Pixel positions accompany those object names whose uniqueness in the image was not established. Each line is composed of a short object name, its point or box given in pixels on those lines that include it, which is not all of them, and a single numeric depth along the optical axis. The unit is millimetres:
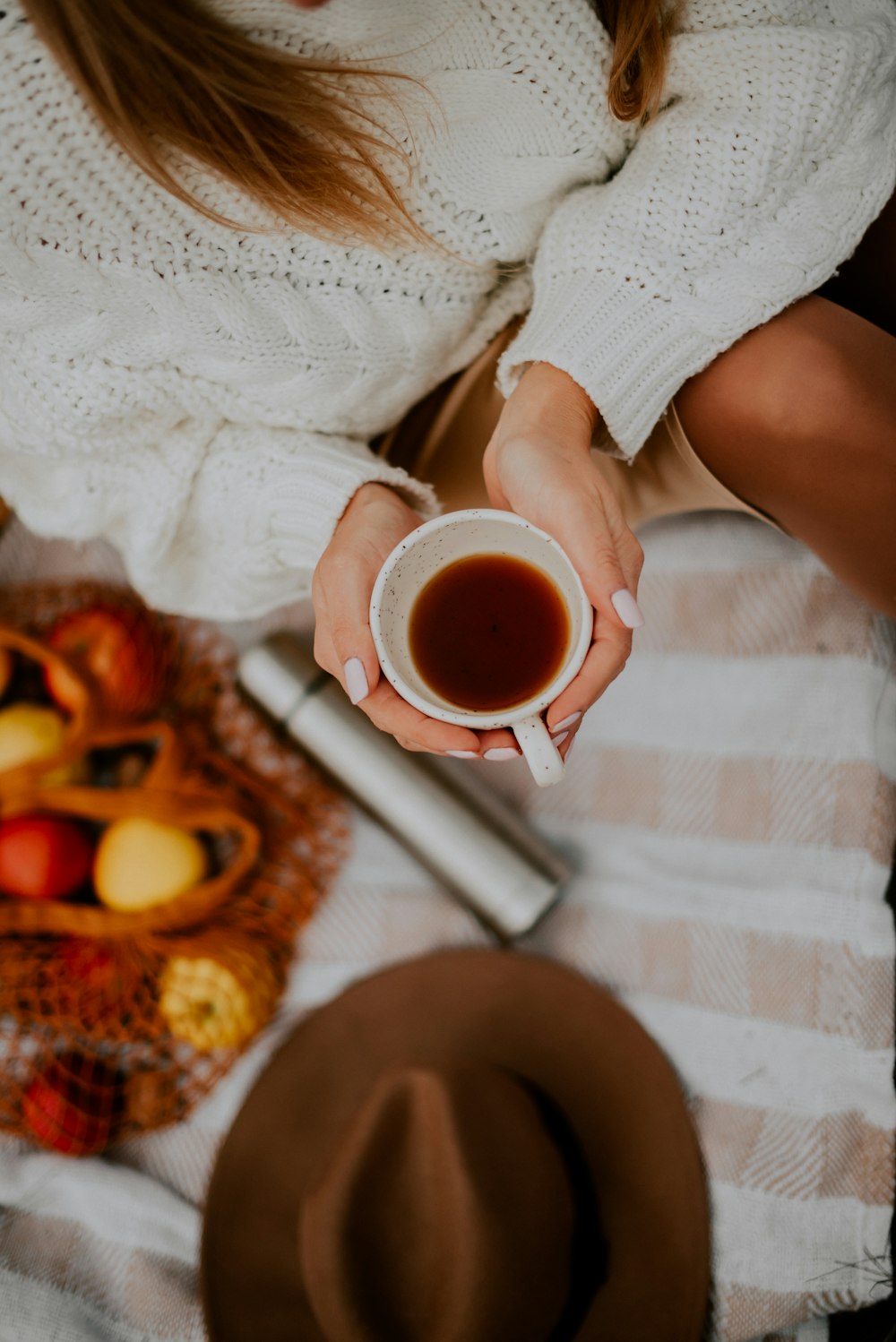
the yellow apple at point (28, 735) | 1161
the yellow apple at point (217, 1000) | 1043
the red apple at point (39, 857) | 1107
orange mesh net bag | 1066
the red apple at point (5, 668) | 1219
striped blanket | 893
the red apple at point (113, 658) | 1211
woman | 623
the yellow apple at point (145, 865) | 1115
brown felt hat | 813
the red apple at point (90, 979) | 1110
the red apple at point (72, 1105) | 1021
